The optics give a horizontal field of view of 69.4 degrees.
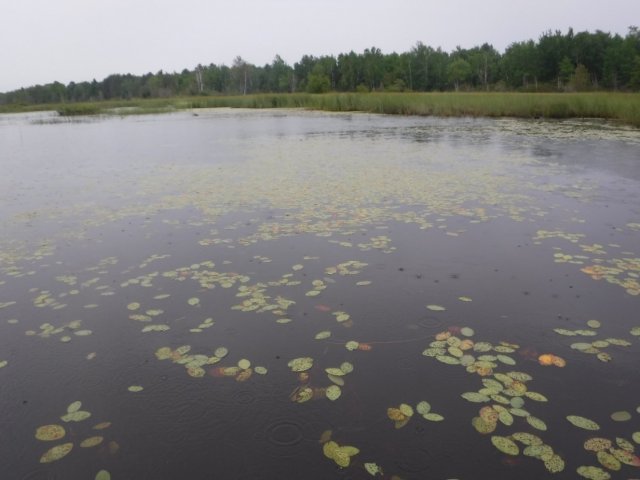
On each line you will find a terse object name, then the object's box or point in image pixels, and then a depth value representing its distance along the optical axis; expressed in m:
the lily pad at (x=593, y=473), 2.38
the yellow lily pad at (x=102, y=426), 2.85
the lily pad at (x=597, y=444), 2.56
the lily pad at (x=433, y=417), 2.84
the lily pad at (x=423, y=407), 2.91
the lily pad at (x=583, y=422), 2.72
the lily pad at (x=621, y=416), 2.78
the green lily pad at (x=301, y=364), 3.41
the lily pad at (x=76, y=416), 2.92
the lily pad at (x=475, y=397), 2.99
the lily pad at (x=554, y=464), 2.44
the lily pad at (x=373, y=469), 2.45
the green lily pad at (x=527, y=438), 2.62
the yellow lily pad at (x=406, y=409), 2.90
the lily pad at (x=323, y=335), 3.84
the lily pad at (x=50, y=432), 2.78
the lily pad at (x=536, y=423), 2.73
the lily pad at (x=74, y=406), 3.00
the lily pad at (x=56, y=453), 2.62
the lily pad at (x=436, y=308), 4.25
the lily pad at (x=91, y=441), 2.71
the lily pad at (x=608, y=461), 2.43
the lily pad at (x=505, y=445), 2.57
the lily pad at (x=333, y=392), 3.07
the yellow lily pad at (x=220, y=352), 3.61
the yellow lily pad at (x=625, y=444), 2.54
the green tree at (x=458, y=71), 81.62
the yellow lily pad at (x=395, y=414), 2.86
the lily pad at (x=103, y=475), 2.48
